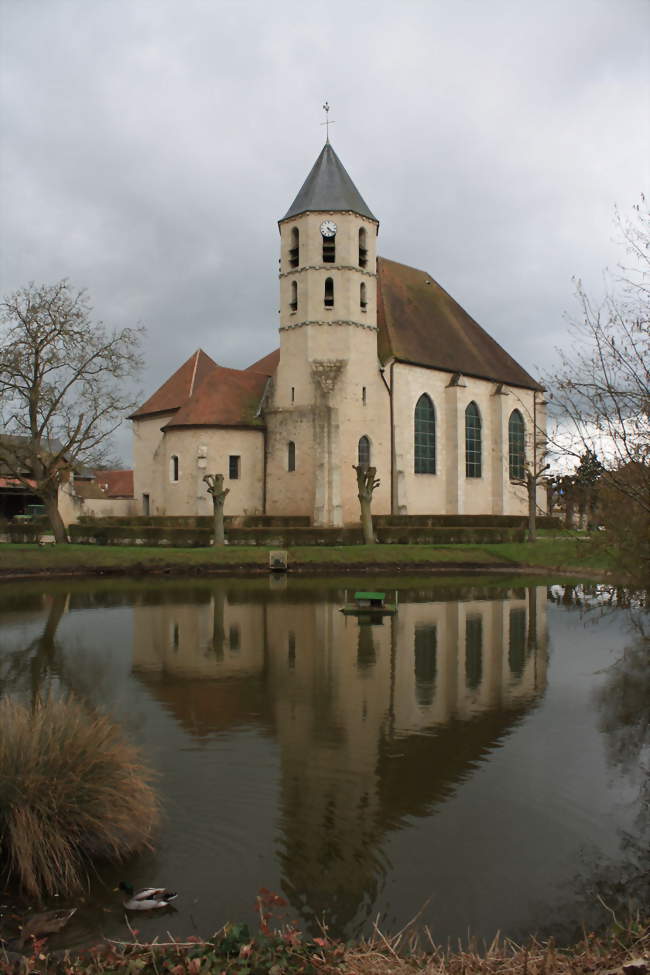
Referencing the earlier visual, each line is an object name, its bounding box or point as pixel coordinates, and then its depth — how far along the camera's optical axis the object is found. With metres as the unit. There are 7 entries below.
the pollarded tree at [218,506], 35.41
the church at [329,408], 42.62
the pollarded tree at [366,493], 36.91
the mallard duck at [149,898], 5.38
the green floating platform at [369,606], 19.89
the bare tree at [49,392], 34.16
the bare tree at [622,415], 7.68
